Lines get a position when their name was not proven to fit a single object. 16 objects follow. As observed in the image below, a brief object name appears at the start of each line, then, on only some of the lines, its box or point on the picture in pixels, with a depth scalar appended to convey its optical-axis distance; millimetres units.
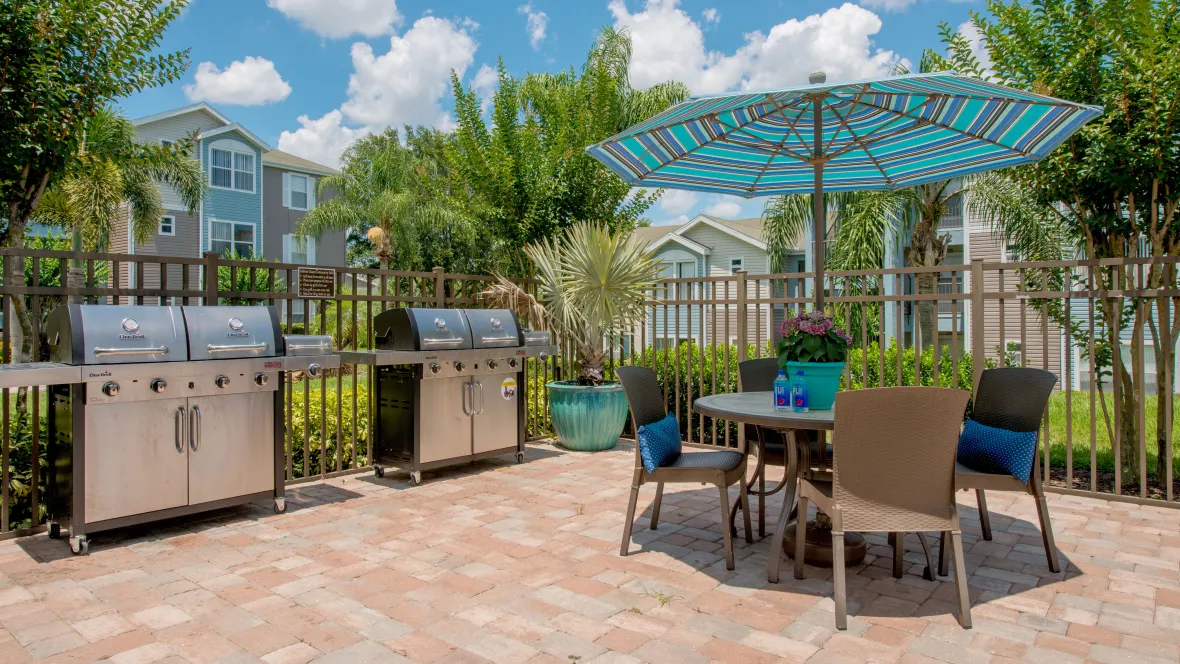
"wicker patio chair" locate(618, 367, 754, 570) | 3543
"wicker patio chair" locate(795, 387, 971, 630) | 2824
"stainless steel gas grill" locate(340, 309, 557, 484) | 5301
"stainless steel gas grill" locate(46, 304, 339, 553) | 3701
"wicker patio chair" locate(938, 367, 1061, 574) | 3330
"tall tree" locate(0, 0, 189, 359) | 4379
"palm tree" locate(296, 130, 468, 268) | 23953
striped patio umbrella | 3518
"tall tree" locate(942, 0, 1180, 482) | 4719
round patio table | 3203
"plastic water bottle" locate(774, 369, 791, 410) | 3514
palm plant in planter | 6656
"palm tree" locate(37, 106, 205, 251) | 14852
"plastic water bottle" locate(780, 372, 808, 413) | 3480
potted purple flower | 3521
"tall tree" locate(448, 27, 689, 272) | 8297
